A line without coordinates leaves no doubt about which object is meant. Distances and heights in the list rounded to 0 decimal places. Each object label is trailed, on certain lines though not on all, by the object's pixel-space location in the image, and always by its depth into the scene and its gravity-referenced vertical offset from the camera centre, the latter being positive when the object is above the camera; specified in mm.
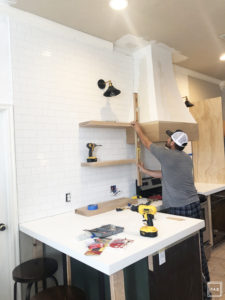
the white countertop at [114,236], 1479 -655
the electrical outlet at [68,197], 2664 -497
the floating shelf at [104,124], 2664 +295
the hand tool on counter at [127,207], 2664 -646
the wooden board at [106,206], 2527 -624
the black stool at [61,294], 1744 -1036
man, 2564 -346
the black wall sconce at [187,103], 3975 +698
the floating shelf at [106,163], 2684 -149
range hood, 3100 +702
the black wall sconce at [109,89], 2920 +720
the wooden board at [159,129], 2994 +239
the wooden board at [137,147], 3094 +20
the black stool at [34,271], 1873 -954
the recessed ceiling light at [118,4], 2266 +1367
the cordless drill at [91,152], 2758 -18
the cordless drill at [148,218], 1771 -541
